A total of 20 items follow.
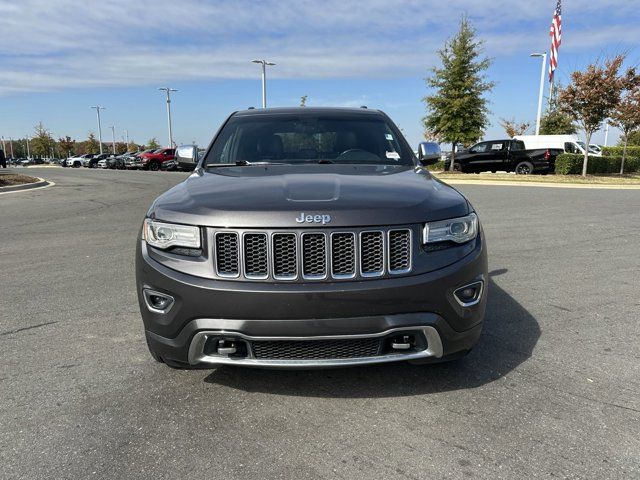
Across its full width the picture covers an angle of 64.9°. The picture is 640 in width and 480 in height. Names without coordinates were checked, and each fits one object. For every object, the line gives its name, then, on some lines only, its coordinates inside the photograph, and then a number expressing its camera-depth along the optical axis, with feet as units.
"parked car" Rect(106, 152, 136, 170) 146.66
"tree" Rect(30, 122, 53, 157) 264.31
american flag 99.81
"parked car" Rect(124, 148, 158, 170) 128.36
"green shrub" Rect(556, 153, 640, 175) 77.10
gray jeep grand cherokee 8.10
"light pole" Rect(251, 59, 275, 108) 117.46
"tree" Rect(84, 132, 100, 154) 335.98
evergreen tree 86.02
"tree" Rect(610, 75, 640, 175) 75.03
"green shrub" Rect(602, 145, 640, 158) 100.82
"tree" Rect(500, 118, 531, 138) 155.84
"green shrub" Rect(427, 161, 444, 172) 98.73
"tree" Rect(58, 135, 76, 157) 288.92
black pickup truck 81.00
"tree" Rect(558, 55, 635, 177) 69.00
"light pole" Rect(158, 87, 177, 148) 183.21
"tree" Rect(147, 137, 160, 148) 288.10
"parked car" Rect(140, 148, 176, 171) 124.67
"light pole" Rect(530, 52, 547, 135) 106.52
